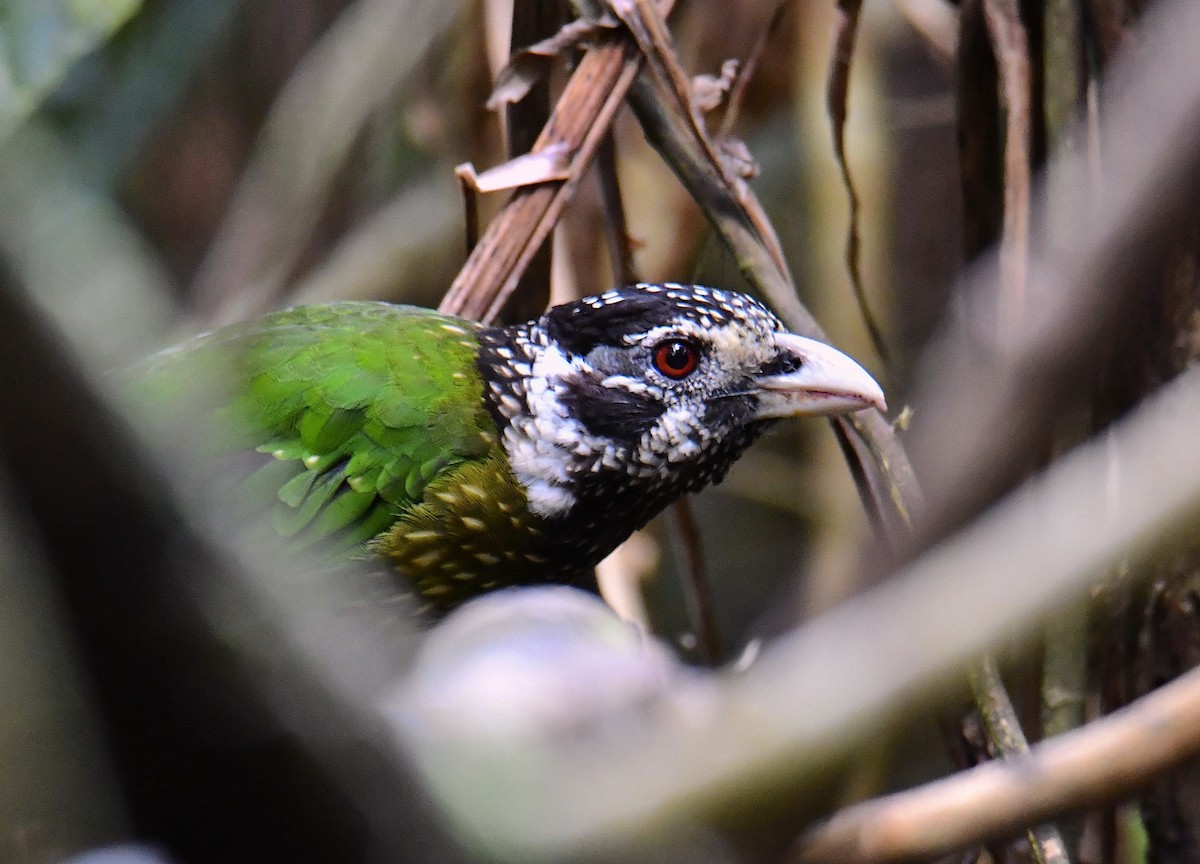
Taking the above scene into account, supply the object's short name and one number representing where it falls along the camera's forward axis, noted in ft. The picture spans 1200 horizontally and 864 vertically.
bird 11.34
